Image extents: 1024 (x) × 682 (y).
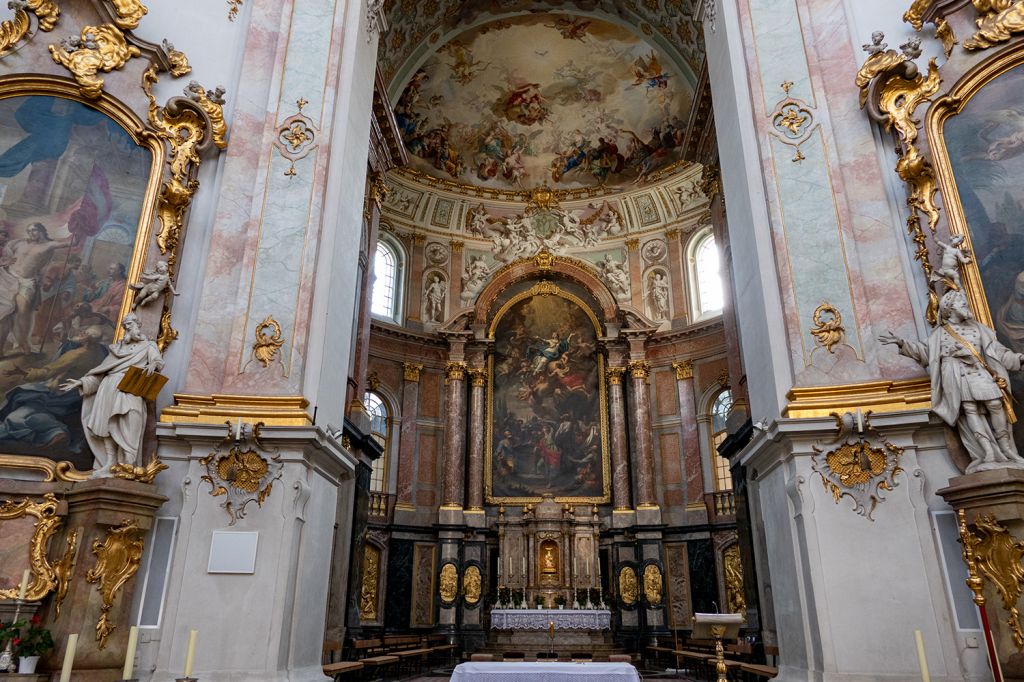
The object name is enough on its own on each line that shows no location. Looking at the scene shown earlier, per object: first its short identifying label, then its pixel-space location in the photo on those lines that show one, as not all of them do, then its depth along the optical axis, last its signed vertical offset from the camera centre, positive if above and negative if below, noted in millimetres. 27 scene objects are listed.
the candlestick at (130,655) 5020 -250
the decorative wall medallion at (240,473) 8211 +1515
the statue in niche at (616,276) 23016 +10023
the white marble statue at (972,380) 7566 +2330
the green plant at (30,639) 6965 -191
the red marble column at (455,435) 20562 +4903
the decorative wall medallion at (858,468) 7875 +1508
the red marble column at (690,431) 20516 +4980
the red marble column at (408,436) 20453 +4856
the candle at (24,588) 7023 +263
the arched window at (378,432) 20594 +4921
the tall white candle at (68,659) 5301 -289
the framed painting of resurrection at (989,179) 8469 +5056
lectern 13727 -130
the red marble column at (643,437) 20516 +4844
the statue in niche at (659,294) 22578 +9294
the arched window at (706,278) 21969 +9540
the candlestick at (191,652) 5167 -233
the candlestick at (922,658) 5398 -276
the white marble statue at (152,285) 8945 +3778
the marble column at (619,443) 20750 +4697
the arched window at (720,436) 20469 +4772
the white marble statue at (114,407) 8125 +2187
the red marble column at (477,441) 20797 +4786
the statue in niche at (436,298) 22766 +9249
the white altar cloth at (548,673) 6984 -491
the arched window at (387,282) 22156 +9533
